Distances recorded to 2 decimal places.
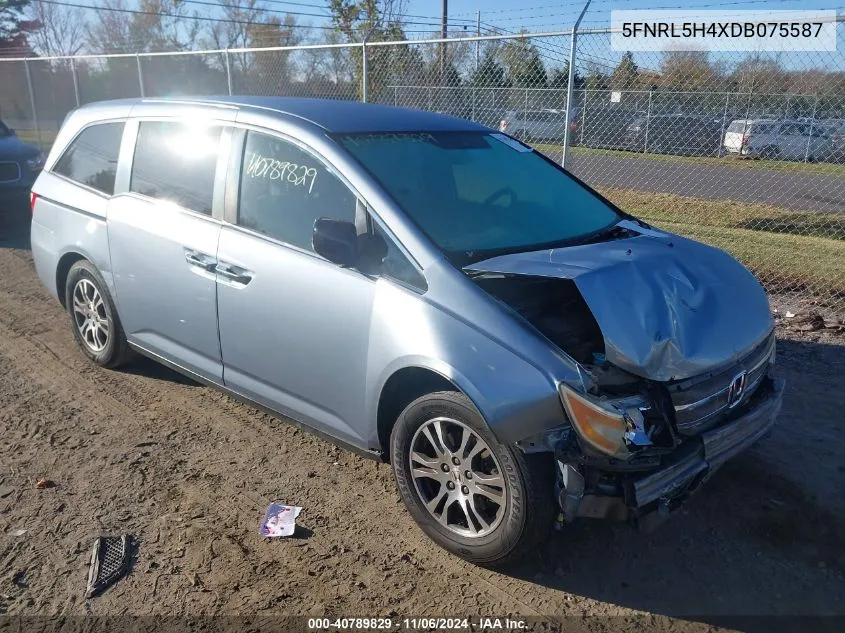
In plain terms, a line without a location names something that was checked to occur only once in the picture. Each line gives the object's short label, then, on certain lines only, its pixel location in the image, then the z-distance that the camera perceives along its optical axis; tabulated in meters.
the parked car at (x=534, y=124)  11.75
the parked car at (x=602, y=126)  12.33
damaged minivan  2.82
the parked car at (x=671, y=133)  12.46
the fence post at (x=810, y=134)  9.94
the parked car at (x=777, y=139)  11.81
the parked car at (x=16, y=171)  10.13
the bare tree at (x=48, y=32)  35.03
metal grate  2.96
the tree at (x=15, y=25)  36.25
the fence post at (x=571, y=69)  7.00
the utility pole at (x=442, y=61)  10.22
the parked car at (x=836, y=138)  10.89
